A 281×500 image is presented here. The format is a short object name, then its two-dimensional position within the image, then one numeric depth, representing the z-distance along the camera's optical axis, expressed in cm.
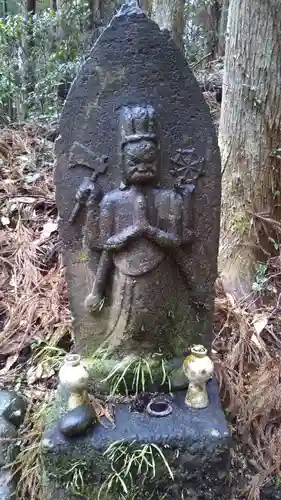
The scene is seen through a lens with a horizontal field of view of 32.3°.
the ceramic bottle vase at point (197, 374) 177
